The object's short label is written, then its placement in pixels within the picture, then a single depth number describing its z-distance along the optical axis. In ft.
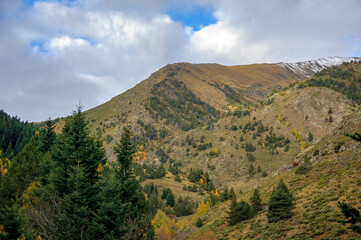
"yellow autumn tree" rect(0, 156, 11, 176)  286.66
